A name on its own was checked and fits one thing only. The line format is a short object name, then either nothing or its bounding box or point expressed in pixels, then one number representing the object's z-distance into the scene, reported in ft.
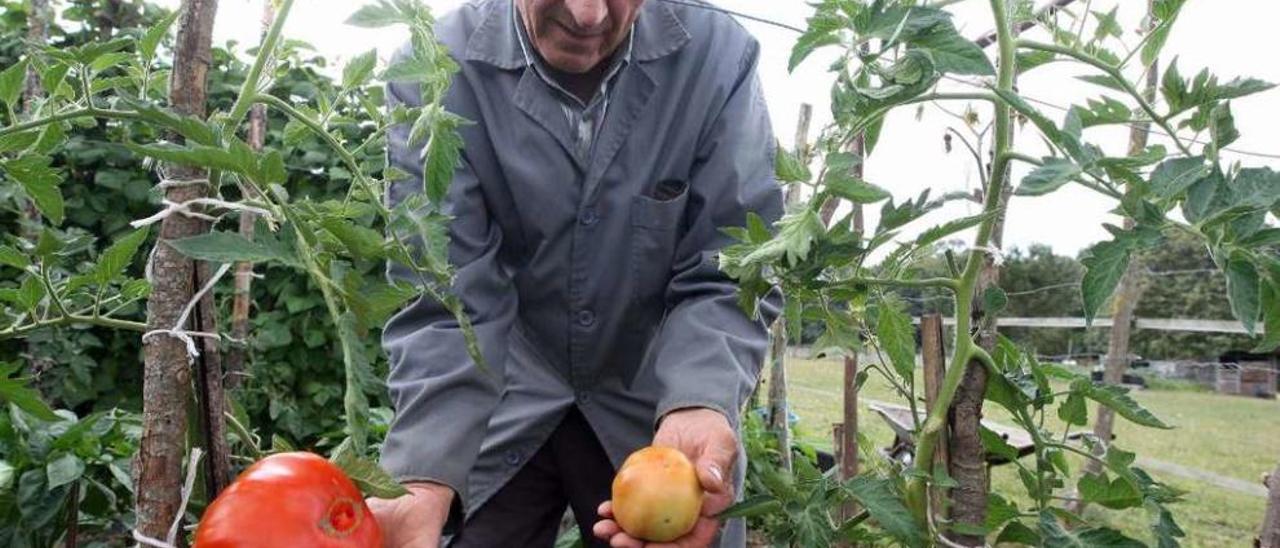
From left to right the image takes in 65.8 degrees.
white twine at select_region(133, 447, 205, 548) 2.79
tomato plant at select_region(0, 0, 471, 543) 2.66
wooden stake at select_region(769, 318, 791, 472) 9.78
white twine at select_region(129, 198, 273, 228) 2.76
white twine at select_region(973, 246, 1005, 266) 3.35
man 4.87
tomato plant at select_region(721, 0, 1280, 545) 2.69
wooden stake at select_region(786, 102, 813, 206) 12.47
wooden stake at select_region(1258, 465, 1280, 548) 3.96
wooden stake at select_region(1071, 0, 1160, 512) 9.61
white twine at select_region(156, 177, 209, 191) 2.86
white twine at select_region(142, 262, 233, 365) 2.79
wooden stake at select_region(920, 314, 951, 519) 3.91
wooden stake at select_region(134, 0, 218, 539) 2.83
